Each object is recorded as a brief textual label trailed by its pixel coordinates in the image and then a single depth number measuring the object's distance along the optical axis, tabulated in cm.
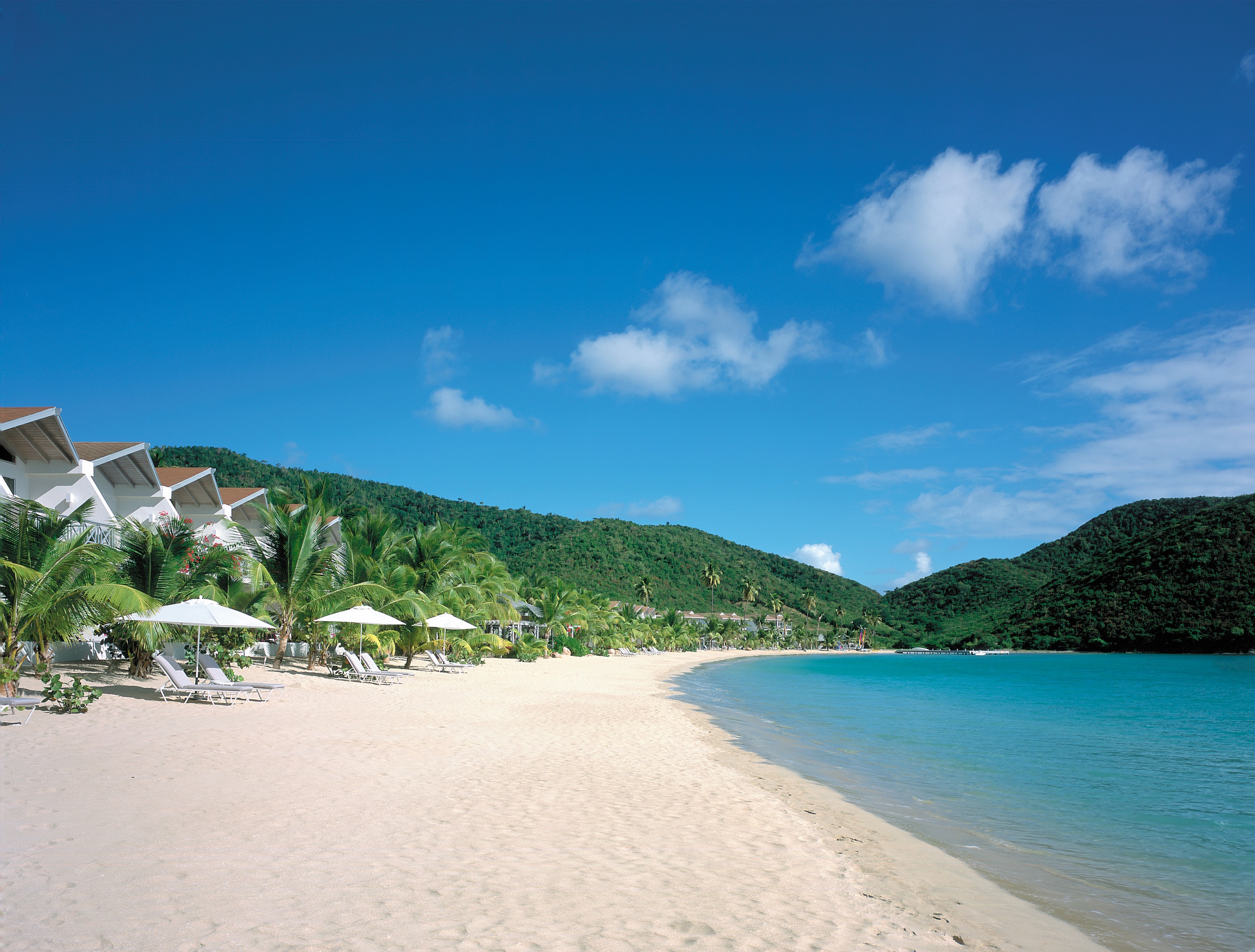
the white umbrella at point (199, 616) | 1333
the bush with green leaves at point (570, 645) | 4747
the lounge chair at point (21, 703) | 977
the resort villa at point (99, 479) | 1789
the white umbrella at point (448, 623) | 2356
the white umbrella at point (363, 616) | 1961
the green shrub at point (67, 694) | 1088
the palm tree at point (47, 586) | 1161
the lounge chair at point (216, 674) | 1405
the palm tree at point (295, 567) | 2012
